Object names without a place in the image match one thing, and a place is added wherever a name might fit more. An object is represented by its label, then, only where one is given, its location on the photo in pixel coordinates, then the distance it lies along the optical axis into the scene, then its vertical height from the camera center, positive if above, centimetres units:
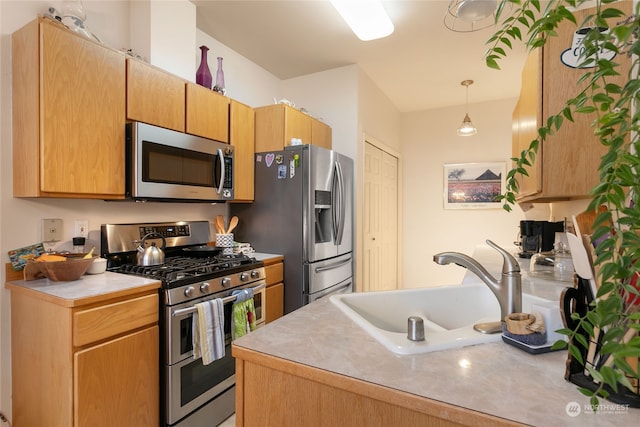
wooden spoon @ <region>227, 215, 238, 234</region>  270 -9
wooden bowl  154 -27
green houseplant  36 +2
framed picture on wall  436 +38
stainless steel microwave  185 +30
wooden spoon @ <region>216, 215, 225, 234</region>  264 -10
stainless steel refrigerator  255 -4
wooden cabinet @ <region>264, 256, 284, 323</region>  243 -58
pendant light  354 +90
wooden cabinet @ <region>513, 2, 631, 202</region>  132 +30
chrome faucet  94 -20
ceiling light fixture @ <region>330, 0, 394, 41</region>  214 +134
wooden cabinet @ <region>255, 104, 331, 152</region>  271 +73
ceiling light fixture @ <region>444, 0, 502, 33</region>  174 +111
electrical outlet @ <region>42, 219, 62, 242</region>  174 -9
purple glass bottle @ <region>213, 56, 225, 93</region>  253 +105
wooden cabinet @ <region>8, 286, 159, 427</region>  136 -67
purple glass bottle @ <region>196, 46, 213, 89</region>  242 +103
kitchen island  57 -34
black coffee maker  244 -18
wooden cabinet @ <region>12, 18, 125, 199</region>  152 +49
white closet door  377 -11
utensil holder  256 -22
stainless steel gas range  167 -47
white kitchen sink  123 -36
